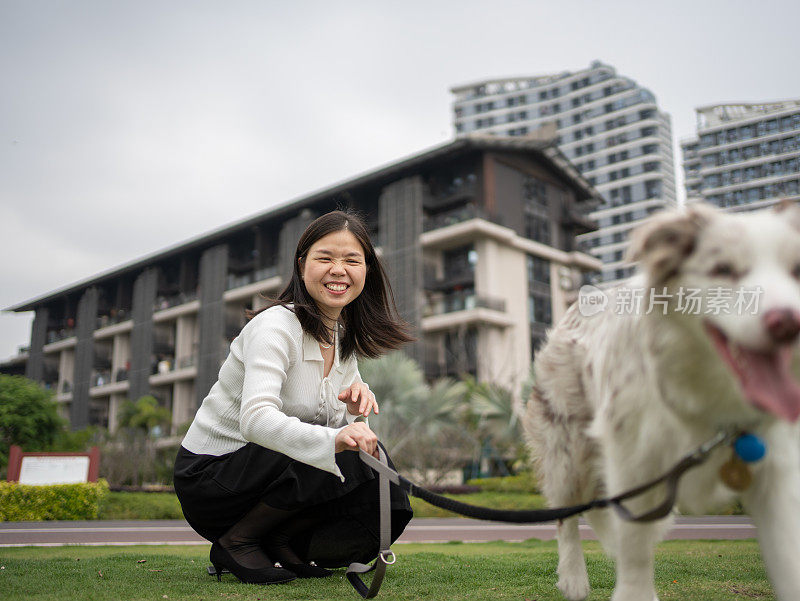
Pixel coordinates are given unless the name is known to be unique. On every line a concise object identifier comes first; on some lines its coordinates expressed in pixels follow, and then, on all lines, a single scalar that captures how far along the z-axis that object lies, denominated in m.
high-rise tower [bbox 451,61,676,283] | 68.62
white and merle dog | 1.55
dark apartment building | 31.78
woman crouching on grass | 3.21
